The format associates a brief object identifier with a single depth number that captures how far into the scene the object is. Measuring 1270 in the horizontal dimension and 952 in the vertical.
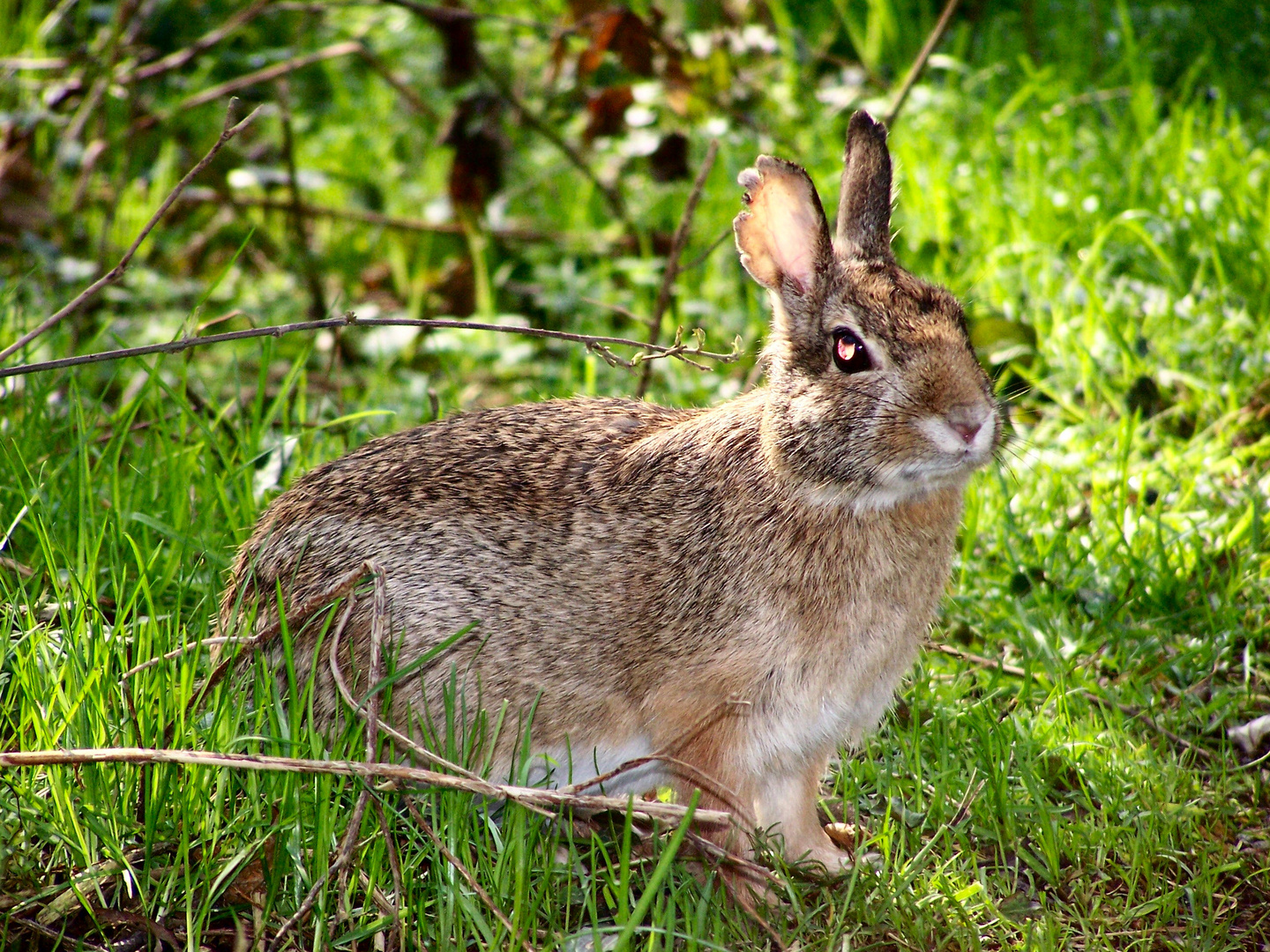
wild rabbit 6.72
